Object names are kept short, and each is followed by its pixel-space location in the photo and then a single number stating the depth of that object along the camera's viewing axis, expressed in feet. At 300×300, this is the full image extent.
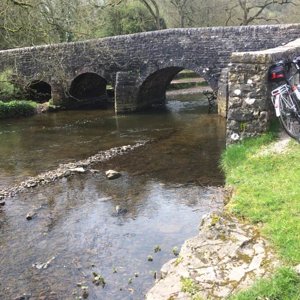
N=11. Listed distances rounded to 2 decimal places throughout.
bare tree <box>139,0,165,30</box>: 82.09
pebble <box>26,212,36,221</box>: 21.03
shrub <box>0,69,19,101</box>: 54.43
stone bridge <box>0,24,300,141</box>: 43.19
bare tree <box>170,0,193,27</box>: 86.55
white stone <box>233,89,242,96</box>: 22.71
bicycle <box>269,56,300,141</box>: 20.51
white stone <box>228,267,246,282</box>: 11.47
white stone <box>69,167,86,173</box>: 28.57
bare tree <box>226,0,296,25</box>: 81.56
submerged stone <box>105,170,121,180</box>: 26.91
